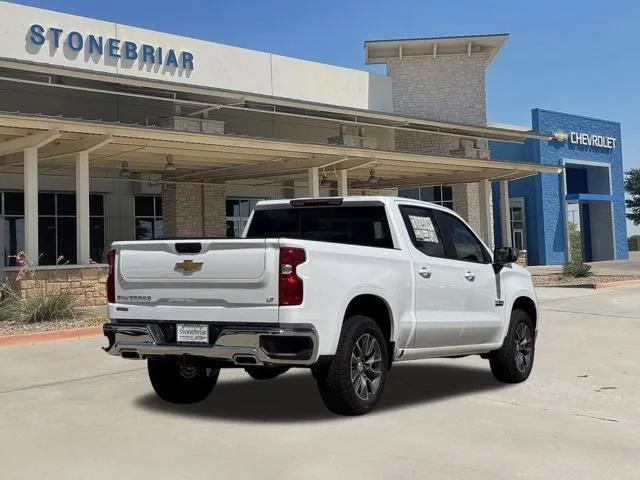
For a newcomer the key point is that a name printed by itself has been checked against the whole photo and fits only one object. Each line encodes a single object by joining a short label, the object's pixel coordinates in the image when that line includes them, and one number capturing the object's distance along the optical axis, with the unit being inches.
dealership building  700.0
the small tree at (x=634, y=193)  3176.7
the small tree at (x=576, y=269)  995.3
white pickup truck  230.1
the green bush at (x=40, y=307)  542.9
